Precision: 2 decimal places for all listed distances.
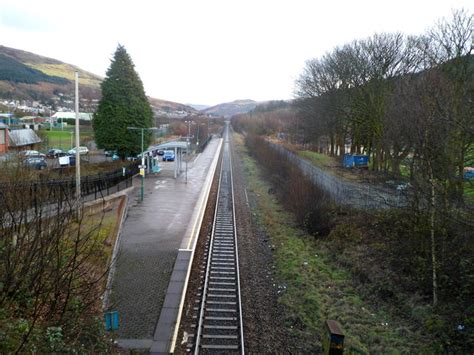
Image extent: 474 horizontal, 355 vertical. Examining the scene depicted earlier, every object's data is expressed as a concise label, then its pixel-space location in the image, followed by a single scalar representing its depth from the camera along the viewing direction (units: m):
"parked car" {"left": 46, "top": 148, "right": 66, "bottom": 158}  41.35
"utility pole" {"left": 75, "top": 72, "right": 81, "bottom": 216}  16.95
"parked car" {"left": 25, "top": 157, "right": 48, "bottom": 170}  28.06
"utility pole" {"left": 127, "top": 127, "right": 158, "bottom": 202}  24.84
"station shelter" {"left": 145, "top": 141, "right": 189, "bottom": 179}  34.66
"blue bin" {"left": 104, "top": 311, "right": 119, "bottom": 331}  8.08
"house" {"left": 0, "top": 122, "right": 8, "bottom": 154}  35.92
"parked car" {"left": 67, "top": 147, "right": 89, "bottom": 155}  46.09
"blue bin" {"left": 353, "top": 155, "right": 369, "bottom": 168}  35.53
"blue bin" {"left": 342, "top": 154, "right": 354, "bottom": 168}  35.47
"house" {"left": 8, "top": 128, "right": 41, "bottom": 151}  37.31
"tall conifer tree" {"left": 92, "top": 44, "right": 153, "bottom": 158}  33.43
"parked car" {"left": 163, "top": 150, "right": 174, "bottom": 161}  48.50
